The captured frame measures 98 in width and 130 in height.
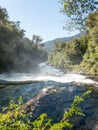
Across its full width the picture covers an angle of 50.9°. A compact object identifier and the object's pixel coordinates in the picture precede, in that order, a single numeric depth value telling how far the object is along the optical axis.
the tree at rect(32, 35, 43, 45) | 53.72
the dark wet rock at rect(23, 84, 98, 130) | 4.58
